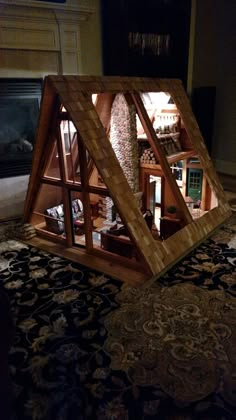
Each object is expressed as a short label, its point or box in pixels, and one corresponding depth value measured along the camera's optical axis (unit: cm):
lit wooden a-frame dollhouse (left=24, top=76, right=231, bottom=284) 245
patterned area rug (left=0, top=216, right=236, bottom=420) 153
